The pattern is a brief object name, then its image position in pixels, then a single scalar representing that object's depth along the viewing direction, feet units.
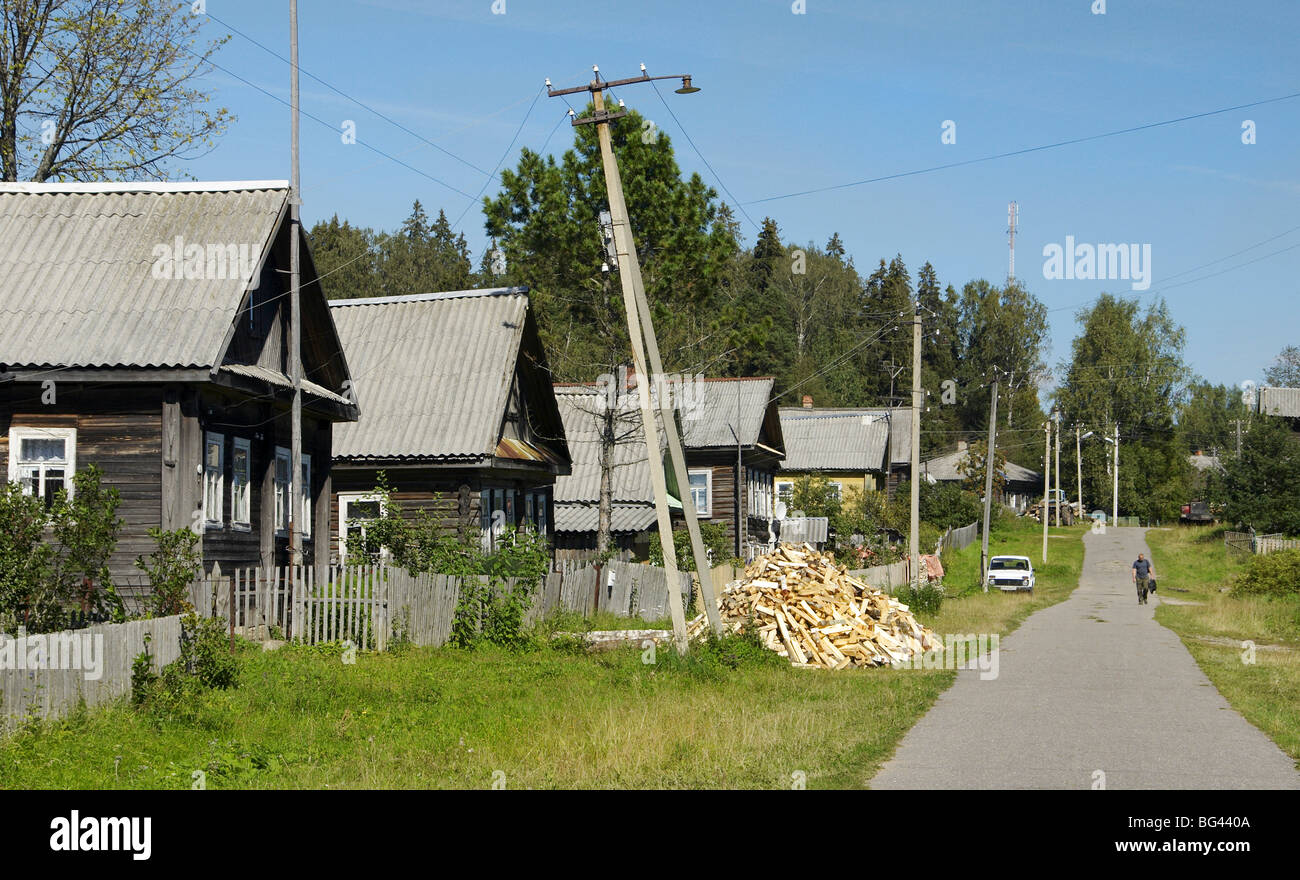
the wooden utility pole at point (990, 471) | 168.25
